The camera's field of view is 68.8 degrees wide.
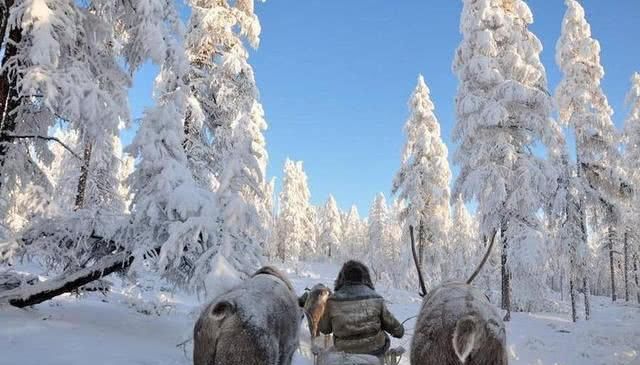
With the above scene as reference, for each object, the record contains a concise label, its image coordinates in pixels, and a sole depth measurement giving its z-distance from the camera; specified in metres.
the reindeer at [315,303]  6.39
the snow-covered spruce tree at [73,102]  6.58
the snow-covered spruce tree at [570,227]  21.98
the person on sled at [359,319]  4.77
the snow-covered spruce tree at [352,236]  83.75
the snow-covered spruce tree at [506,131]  18.27
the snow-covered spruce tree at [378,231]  65.25
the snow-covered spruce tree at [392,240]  69.38
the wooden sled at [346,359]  3.05
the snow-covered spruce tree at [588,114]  22.92
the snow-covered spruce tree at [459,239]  52.28
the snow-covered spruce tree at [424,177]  27.97
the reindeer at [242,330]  3.42
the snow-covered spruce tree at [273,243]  63.87
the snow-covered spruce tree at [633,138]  30.59
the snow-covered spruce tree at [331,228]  74.81
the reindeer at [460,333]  2.99
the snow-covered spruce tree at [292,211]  58.38
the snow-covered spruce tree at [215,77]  15.62
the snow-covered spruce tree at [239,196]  7.21
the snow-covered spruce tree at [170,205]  7.79
